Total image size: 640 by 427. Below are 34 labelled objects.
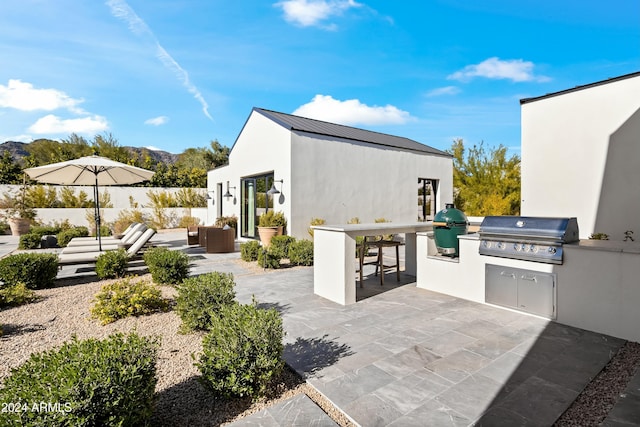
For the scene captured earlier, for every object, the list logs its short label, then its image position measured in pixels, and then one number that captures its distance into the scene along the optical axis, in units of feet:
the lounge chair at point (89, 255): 21.04
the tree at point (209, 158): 101.60
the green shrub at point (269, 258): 24.39
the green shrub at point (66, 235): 36.81
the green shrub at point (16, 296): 15.25
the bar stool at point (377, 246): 18.00
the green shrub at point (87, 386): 4.83
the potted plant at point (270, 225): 32.73
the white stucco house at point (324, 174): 33.65
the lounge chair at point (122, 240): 26.66
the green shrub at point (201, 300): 11.85
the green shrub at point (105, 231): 41.79
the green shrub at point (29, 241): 34.09
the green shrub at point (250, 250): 27.48
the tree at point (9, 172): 55.11
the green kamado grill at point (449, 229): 16.46
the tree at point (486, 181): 44.68
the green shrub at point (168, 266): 18.70
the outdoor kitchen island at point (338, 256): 15.21
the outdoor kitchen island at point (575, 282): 10.75
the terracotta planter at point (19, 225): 45.55
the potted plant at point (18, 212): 45.91
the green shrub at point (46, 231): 39.10
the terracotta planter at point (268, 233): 32.68
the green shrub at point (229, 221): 46.93
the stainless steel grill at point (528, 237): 12.25
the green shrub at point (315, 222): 33.53
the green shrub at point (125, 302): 13.42
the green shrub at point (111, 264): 20.36
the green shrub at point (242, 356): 7.34
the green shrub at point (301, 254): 25.80
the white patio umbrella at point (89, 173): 25.05
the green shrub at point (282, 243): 28.25
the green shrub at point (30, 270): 17.35
